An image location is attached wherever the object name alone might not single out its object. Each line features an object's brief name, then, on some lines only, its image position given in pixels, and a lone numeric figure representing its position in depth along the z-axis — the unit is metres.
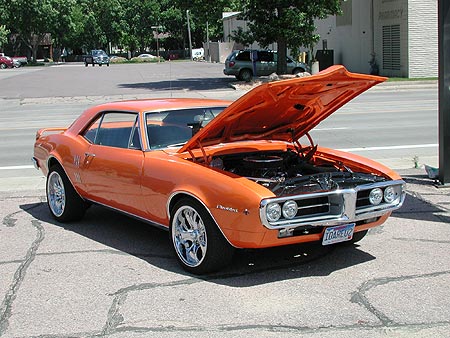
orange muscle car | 4.95
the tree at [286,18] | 29.78
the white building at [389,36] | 31.73
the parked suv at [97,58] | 76.19
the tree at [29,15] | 82.62
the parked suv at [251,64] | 35.41
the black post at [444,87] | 8.24
